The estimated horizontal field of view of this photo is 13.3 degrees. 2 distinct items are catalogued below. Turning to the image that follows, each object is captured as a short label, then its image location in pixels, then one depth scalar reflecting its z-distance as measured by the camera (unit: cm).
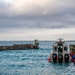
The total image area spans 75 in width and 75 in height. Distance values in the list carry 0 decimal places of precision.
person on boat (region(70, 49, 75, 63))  8095
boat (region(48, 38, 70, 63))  7856
